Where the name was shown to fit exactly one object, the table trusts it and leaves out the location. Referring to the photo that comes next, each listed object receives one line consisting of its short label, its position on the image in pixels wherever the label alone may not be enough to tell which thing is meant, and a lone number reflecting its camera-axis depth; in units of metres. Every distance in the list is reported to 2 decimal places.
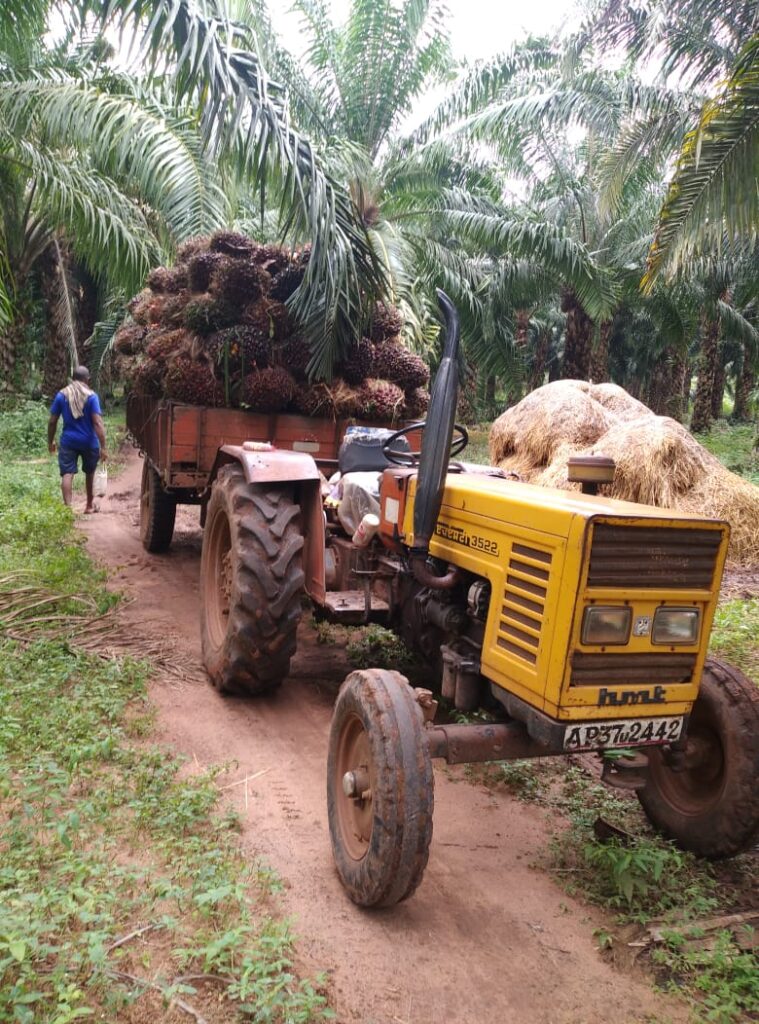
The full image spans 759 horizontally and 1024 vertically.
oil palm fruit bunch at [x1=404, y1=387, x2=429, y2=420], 6.37
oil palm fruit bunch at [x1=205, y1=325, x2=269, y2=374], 5.93
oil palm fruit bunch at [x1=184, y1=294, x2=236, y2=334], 6.09
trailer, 5.86
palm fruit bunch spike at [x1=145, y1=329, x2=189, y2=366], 6.18
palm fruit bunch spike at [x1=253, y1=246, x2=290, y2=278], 6.45
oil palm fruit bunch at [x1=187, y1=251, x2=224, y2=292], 6.18
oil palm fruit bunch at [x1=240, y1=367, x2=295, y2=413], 5.86
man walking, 9.22
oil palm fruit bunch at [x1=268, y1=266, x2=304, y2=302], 6.45
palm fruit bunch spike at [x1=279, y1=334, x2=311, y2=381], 6.17
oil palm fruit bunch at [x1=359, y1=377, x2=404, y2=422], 6.12
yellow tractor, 2.77
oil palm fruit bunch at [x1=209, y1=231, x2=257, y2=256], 6.36
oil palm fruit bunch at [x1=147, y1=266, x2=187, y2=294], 6.83
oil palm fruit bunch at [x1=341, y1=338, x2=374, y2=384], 6.28
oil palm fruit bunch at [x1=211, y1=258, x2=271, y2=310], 6.04
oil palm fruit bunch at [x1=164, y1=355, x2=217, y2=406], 5.82
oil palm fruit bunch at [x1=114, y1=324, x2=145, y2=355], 7.15
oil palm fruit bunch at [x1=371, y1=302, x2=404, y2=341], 6.83
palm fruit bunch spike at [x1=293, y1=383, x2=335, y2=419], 6.04
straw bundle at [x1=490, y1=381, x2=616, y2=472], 10.68
